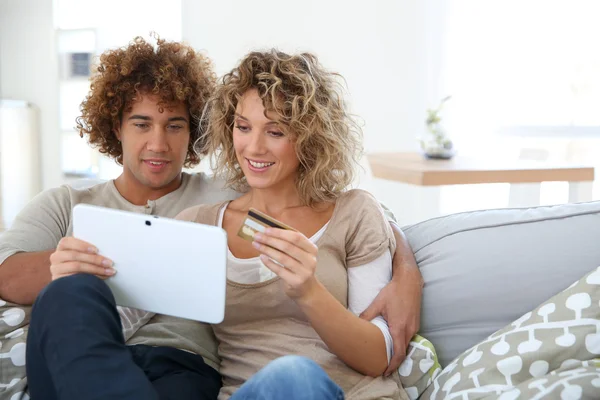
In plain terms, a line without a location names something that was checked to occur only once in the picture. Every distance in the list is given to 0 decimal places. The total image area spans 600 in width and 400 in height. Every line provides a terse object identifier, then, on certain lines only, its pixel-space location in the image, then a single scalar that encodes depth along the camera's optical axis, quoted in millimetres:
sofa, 1394
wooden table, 2766
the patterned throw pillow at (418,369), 1343
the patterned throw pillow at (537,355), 1166
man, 1028
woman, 1266
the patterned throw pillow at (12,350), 1348
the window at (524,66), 4109
